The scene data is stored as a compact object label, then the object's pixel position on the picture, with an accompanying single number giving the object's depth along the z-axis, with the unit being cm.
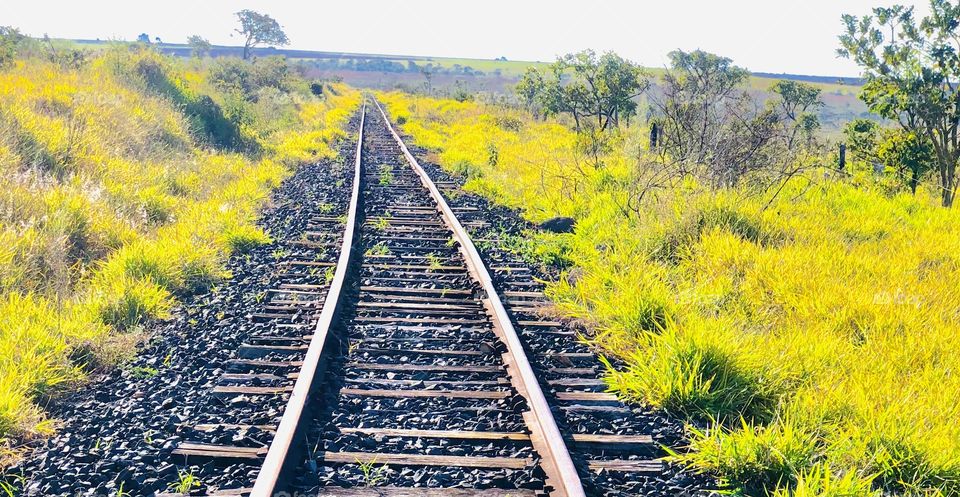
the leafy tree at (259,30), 12062
